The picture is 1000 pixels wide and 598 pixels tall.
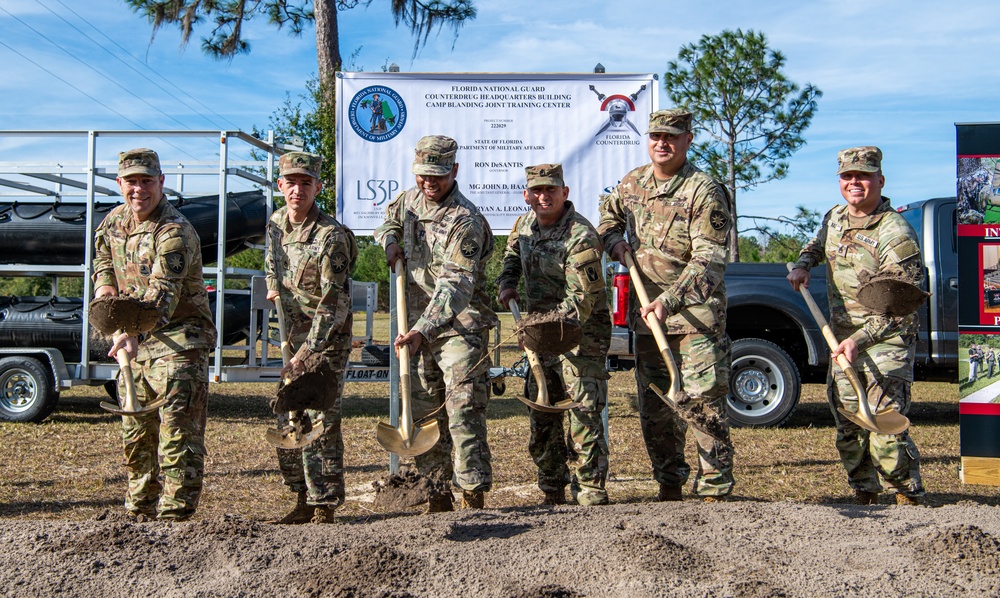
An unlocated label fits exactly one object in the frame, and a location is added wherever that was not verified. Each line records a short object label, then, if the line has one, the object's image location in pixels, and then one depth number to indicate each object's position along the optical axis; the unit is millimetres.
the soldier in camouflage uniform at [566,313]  4719
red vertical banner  5246
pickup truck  7781
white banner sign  6156
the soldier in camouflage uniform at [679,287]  4516
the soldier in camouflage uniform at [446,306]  4469
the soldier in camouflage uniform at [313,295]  4598
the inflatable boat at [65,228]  8750
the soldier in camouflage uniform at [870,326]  4605
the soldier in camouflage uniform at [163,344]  4332
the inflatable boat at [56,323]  8938
